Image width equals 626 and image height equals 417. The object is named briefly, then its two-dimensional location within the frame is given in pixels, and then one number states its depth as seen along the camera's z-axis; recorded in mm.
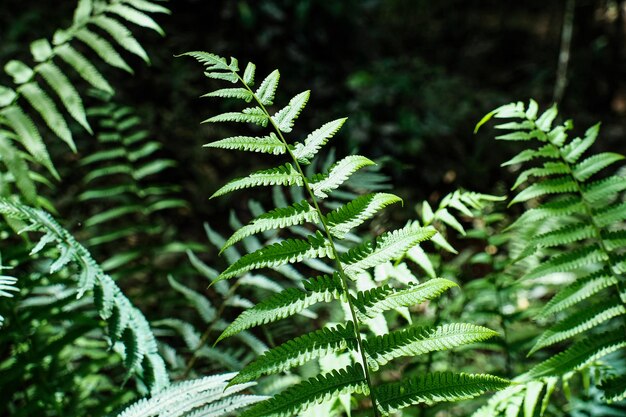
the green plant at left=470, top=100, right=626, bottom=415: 1401
